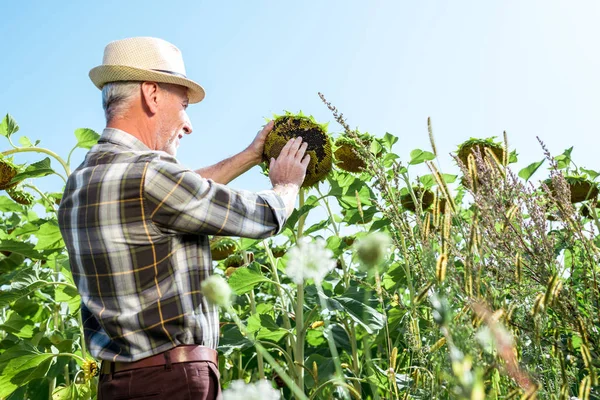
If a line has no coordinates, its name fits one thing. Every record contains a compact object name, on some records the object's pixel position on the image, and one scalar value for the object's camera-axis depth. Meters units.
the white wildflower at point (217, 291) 1.12
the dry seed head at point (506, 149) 1.92
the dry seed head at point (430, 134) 1.80
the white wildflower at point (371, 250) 1.22
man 2.23
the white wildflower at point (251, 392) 0.98
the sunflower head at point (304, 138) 2.81
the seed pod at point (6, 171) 3.91
